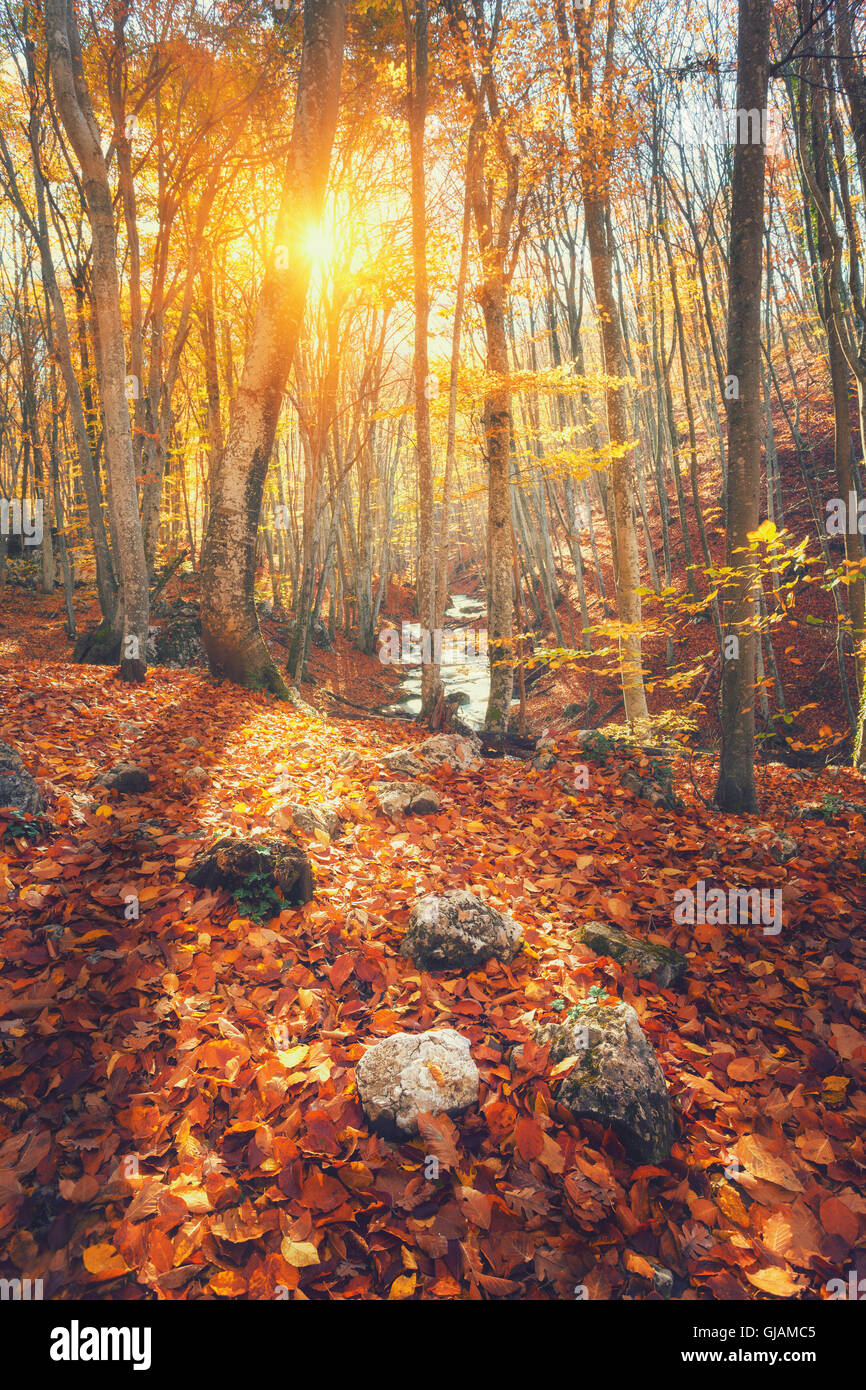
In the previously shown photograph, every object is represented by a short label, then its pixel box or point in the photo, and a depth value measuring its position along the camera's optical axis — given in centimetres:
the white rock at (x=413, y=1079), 195
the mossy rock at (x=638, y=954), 283
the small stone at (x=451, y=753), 573
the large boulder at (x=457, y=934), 274
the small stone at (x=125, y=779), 367
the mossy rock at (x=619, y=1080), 198
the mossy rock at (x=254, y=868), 294
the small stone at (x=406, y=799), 432
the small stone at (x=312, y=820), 367
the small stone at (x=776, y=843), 396
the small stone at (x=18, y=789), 307
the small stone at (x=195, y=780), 397
